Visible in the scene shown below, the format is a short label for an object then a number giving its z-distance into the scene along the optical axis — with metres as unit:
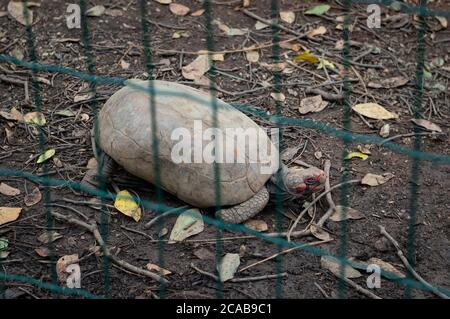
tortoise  3.28
